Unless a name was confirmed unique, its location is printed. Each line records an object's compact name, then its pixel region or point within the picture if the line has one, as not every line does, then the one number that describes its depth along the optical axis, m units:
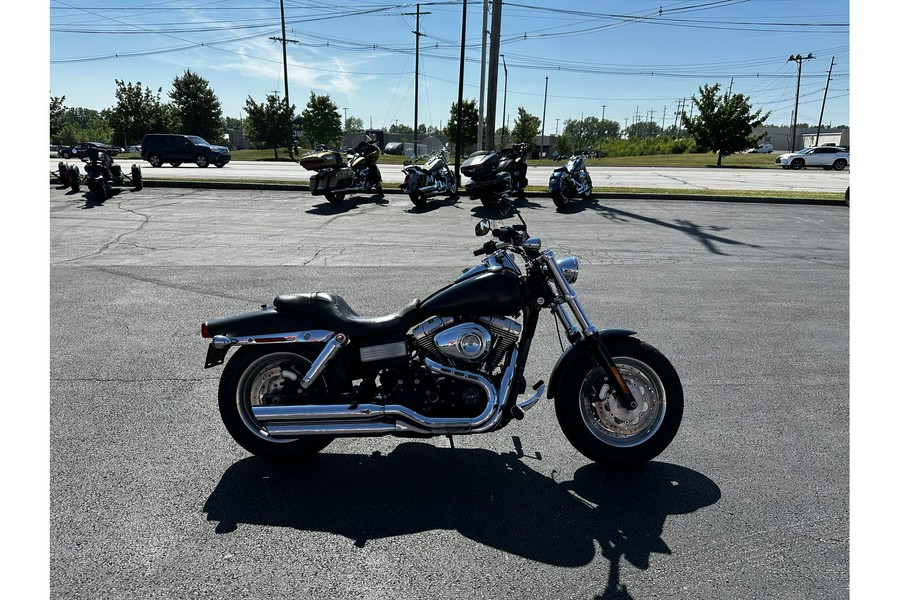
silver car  37.56
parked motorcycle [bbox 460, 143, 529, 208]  14.26
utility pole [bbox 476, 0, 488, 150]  21.42
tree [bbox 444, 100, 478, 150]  51.59
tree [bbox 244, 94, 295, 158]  47.84
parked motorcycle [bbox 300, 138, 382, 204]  15.09
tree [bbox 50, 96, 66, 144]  42.84
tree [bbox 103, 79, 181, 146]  48.78
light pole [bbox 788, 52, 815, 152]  66.36
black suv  30.83
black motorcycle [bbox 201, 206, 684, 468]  3.43
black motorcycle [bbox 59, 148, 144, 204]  15.19
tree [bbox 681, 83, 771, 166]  41.25
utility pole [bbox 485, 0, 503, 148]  18.34
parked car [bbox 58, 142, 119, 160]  43.98
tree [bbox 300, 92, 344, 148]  60.69
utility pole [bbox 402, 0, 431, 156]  49.19
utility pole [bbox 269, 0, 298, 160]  43.56
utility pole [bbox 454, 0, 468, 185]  18.19
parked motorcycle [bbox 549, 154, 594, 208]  14.73
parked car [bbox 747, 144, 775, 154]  79.04
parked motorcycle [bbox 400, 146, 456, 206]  14.89
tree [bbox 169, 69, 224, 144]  52.44
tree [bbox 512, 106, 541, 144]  59.92
